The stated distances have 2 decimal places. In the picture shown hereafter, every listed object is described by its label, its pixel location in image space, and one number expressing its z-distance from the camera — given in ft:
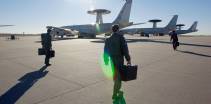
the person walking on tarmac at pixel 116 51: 9.66
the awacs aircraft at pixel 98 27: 100.84
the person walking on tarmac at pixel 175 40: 39.90
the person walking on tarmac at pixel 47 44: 21.82
